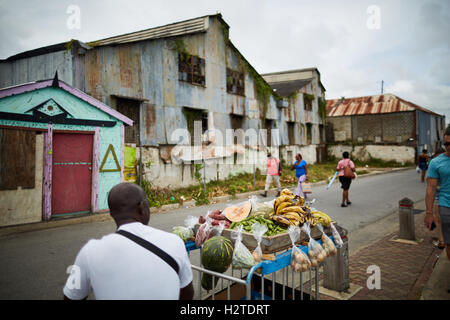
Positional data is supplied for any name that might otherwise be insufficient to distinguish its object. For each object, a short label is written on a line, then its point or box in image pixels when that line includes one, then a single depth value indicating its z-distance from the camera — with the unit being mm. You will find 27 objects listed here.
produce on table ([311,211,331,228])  3682
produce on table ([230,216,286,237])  3255
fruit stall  2859
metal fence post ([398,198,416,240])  6777
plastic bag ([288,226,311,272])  2908
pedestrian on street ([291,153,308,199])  12331
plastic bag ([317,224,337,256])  3418
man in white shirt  1825
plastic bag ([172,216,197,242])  3488
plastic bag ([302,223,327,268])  3182
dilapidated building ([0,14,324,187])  12062
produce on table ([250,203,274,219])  3697
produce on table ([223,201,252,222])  3608
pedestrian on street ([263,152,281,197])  13961
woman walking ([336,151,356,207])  10781
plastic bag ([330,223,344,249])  3721
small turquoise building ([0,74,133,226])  8312
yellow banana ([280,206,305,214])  3555
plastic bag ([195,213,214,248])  3362
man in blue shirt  4230
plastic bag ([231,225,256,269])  2744
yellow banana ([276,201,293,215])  3700
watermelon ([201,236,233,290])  2855
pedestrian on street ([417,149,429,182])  17812
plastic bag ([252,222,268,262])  2861
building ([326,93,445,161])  32562
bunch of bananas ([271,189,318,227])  3375
